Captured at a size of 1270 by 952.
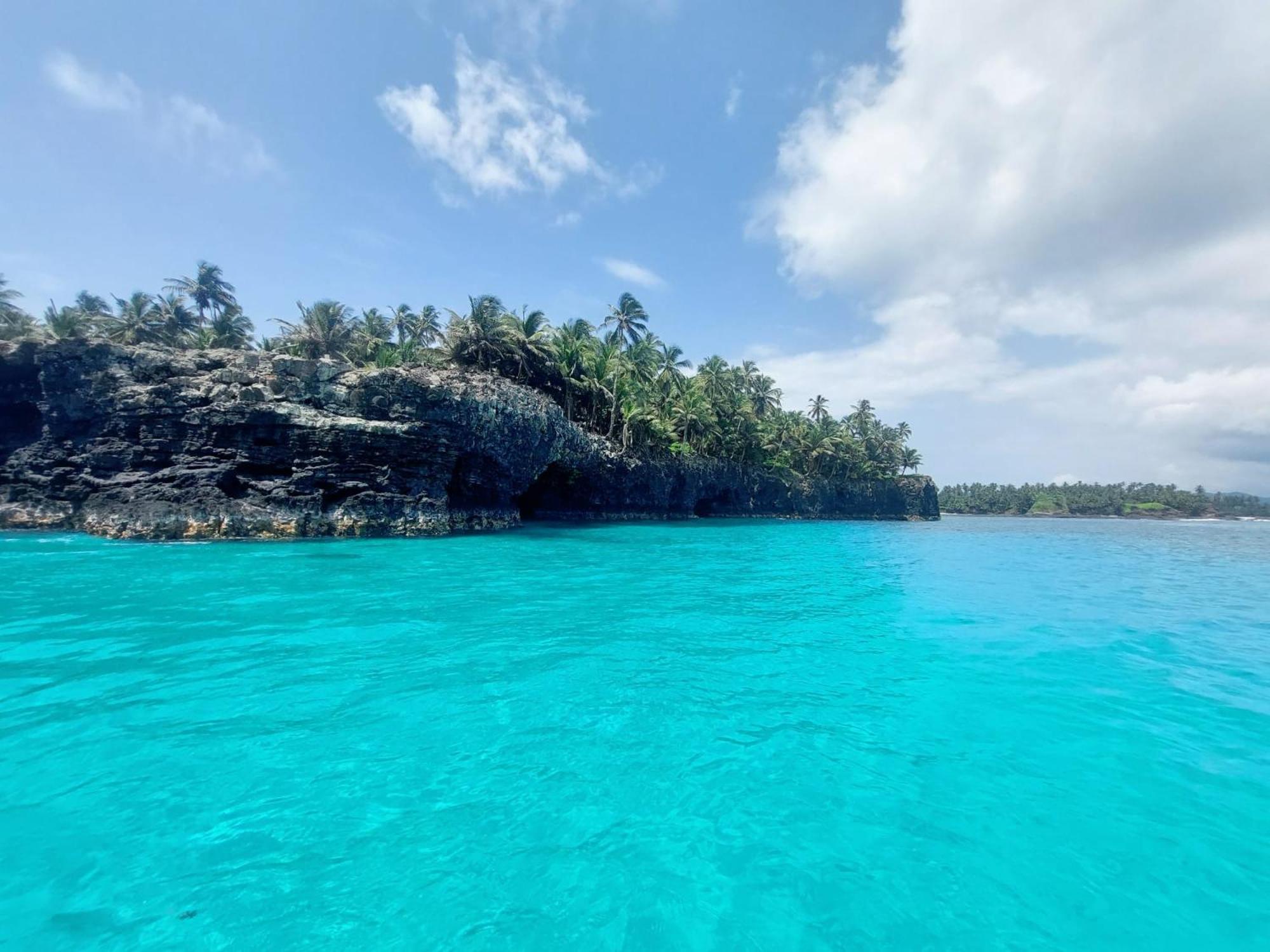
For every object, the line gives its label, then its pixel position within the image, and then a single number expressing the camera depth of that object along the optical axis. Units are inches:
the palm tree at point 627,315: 1951.3
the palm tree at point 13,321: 1327.5
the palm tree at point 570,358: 1470.2
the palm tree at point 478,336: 1304.1
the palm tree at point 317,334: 1624.0
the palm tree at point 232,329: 1529.4
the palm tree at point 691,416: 1764.3
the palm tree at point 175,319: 1673.2
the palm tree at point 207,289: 1903.9
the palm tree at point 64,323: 1194.6
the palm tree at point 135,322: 1590.8
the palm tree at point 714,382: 2028.8
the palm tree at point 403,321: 1908.2
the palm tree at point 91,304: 1908.2
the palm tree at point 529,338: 1332.4
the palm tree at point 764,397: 2632.9
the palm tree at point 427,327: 1864.8
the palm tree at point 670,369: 1888.5
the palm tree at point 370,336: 1539.1
